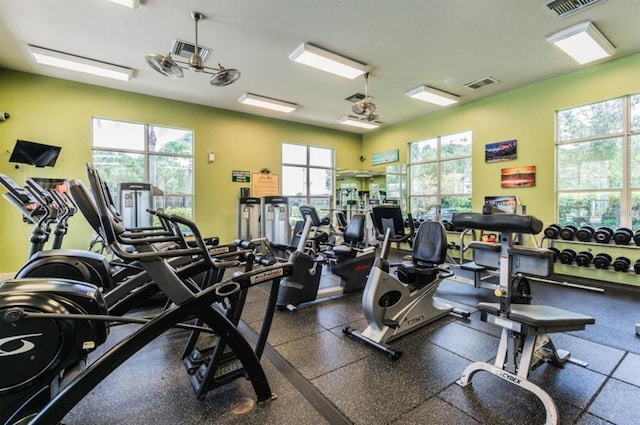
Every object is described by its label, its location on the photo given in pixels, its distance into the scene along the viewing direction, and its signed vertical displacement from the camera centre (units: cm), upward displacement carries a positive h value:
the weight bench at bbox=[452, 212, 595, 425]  190 -72
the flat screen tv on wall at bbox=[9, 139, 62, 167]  487 +100
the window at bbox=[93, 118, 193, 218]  593 +115
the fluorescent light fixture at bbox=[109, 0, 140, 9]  326 +235
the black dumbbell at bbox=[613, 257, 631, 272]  460 -85
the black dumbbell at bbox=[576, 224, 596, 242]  495 -38
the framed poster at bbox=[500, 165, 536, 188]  585 +70
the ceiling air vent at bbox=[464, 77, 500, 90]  559 +252
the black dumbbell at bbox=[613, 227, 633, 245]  459 -40
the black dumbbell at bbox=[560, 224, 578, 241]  512 -39
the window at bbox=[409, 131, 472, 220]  709 +92
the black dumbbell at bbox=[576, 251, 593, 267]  494 -81
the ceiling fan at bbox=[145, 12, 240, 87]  353 +182
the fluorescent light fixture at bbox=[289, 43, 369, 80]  431 +236
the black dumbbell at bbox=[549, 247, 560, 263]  529 -75
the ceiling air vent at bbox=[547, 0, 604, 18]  335 +239
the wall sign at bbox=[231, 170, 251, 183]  737 +89
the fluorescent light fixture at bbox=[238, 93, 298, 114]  629 +244
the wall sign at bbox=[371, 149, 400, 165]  859 +165
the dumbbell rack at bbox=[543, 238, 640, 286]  466 -87
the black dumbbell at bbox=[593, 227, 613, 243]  479 -40
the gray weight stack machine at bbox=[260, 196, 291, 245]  716 -17
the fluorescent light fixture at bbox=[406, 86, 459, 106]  595 +247
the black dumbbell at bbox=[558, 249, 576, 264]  513 -80
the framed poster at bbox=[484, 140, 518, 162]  610 +128
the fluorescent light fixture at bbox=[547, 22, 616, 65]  389 +239
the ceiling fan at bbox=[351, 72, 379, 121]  515 +183
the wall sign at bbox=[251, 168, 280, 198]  771 +74
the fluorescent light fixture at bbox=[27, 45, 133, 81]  434 +238
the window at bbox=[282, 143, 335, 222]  837 +103
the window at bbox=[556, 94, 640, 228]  478 +82
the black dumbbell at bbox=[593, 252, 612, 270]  477 -82
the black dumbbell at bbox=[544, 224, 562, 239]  529 -39
